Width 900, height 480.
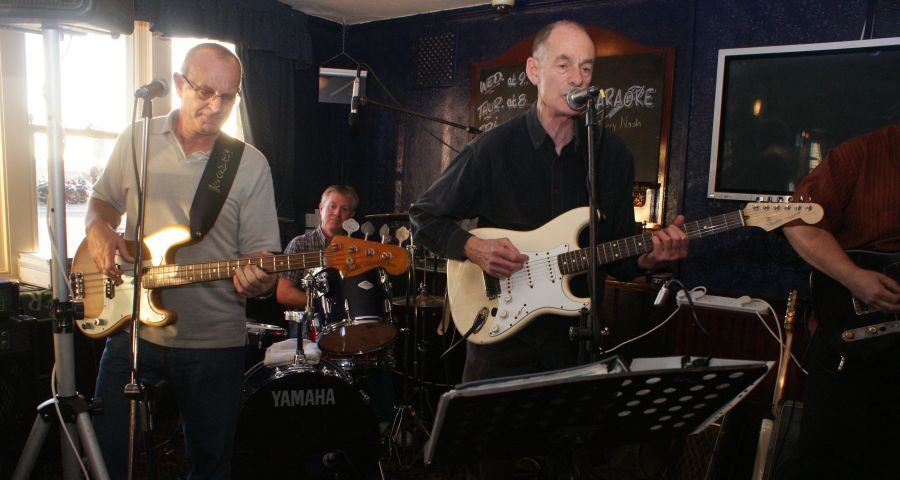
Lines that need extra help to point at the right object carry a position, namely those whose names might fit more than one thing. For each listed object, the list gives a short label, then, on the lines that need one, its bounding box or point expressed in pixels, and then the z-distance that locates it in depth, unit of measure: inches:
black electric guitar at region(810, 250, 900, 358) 89.4
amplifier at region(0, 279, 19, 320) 106.3
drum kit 122.0
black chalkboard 181.8
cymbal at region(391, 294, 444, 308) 158.7
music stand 52.3
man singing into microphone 88.7
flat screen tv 144.6
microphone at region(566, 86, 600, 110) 70.2
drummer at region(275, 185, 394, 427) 152.1
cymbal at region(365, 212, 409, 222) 163.3
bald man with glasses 86.2
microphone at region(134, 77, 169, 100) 70.4
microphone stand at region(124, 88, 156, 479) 70.6
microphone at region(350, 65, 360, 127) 164.7
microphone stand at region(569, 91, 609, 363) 69.0
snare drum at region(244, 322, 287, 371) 142.3
